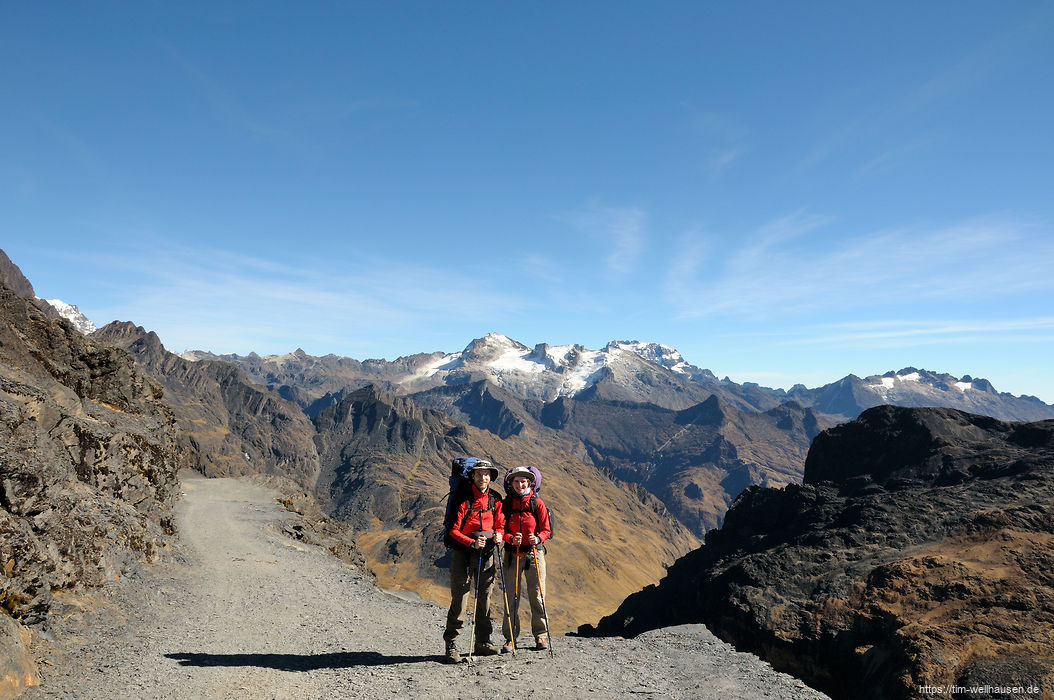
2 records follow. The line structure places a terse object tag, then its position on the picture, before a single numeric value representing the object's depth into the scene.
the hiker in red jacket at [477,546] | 10.31
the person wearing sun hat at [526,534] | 10.78
